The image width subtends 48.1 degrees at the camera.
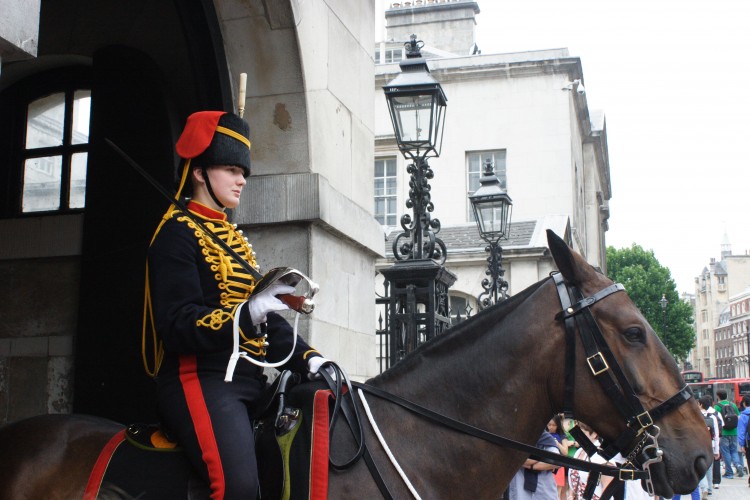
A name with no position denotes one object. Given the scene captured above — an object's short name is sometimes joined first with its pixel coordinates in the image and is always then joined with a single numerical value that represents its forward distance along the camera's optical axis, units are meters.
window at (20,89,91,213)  7.55
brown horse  3.48
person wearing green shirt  22.94
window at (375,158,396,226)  28.88
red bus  37.65
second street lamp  13.44
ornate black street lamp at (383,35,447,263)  9.00
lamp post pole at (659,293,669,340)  49.52
